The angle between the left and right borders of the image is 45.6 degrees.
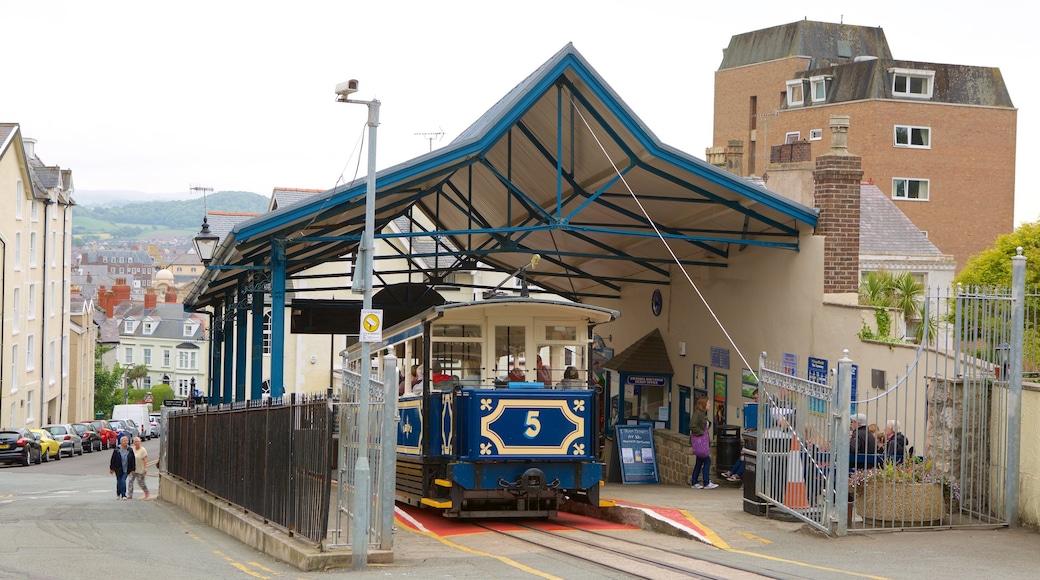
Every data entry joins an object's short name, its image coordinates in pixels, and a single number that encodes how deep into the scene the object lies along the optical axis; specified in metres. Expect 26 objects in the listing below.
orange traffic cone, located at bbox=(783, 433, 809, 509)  14.32
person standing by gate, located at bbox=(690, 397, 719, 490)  20.89
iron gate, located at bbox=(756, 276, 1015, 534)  13.48
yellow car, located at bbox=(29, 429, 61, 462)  44.51
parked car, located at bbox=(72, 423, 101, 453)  52.62
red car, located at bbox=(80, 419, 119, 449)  55.84
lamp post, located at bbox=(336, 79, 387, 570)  12.05
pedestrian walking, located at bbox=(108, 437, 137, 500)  25.25
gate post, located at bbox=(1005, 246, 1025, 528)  13.47
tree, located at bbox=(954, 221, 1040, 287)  33.66
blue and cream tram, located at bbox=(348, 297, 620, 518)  16.05
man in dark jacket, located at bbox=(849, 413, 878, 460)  15.17
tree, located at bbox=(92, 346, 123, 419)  83.81
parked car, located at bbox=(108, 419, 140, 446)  57.48
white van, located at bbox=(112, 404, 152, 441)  67.94
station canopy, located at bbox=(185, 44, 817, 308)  19.25
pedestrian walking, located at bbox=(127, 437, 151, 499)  26.03
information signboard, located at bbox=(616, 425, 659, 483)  23.39
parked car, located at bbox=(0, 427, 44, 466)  40.97
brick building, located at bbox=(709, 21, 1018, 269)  59.34
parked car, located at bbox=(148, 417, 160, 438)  70.65
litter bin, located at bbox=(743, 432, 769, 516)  15.19
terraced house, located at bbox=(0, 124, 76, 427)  50.84
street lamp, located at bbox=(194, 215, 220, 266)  22.50
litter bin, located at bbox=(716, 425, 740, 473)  22.34
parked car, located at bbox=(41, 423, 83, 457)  47.84
